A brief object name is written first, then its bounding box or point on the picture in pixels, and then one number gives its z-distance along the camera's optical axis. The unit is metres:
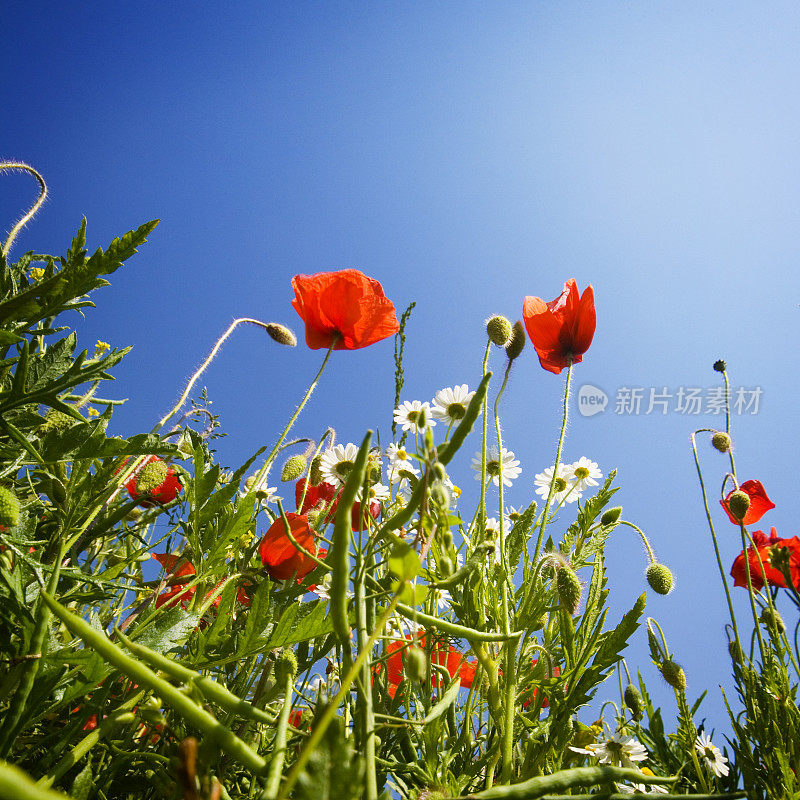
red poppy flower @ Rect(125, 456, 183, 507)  0.51
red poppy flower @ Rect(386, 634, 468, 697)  0.56
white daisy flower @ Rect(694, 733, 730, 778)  0.58
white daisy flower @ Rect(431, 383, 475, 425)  0.59
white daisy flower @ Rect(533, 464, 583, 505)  0.63
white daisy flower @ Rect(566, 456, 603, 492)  0.67
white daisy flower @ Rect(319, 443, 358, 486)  0.57
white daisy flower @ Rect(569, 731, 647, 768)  0.52
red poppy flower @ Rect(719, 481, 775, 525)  0.73
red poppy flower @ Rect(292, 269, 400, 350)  0.61
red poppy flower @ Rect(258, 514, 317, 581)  0.51
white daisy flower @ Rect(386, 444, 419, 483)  0.60
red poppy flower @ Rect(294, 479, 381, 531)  0.57
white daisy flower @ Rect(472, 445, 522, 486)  0.62
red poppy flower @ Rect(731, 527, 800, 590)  0.70
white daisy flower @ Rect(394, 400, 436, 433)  0.61
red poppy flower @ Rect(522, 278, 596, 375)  0.62
